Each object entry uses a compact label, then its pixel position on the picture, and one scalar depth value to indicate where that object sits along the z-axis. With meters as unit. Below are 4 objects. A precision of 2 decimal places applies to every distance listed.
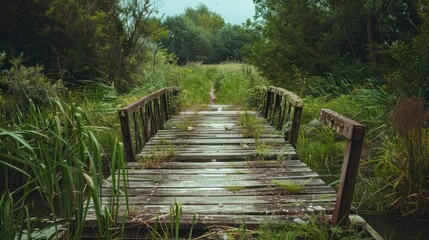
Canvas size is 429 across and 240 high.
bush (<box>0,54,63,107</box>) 6.05
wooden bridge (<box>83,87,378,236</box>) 2.59
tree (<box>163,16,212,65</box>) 34.78
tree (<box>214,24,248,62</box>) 38.41
